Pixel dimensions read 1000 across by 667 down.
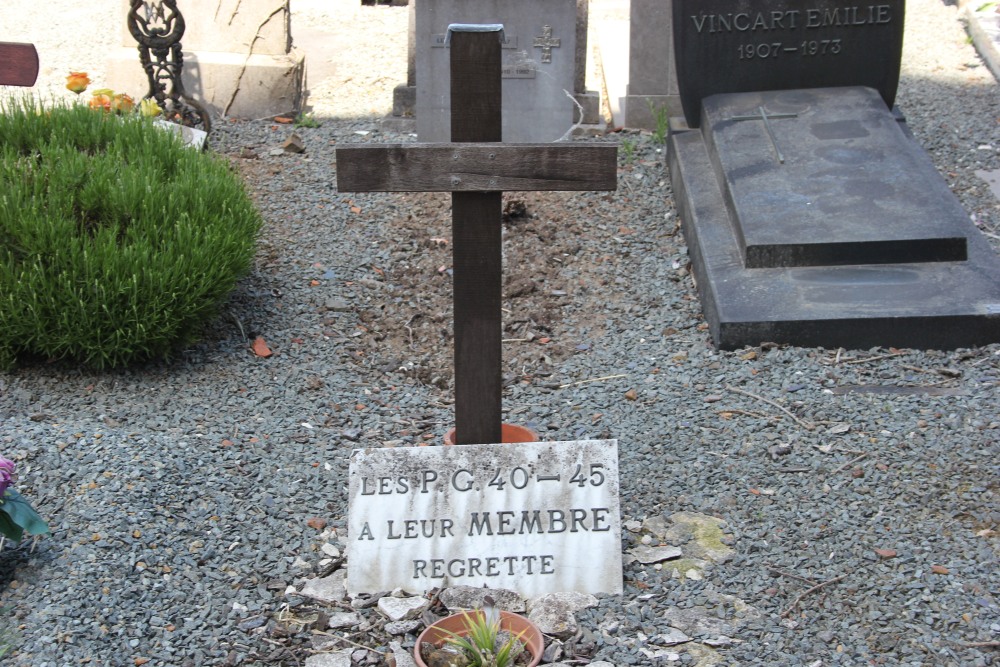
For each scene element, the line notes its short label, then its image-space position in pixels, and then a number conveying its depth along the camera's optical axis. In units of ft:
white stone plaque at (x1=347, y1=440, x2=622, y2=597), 9.70
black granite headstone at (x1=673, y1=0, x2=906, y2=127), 19.15
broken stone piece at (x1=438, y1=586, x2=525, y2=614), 9.44
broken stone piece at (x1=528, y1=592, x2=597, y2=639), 9.14
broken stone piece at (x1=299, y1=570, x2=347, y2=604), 9.75
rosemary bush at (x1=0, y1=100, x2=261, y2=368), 13.42
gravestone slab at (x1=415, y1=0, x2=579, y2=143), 21.63
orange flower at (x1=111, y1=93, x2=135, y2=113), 21.08
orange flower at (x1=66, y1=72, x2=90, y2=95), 21.22
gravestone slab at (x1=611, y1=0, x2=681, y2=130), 22.90
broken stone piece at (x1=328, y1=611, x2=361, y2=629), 9.39
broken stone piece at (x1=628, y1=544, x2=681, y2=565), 10.21
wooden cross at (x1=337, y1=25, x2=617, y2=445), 9.43
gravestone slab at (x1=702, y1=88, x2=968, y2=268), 15.88
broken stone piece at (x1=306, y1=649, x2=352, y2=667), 8.92
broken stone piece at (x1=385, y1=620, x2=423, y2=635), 9.19
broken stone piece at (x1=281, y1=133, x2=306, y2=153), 22.11
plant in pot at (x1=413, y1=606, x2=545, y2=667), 8.54
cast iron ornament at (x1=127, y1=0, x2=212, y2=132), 21.95
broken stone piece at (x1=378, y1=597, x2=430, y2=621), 9.41
